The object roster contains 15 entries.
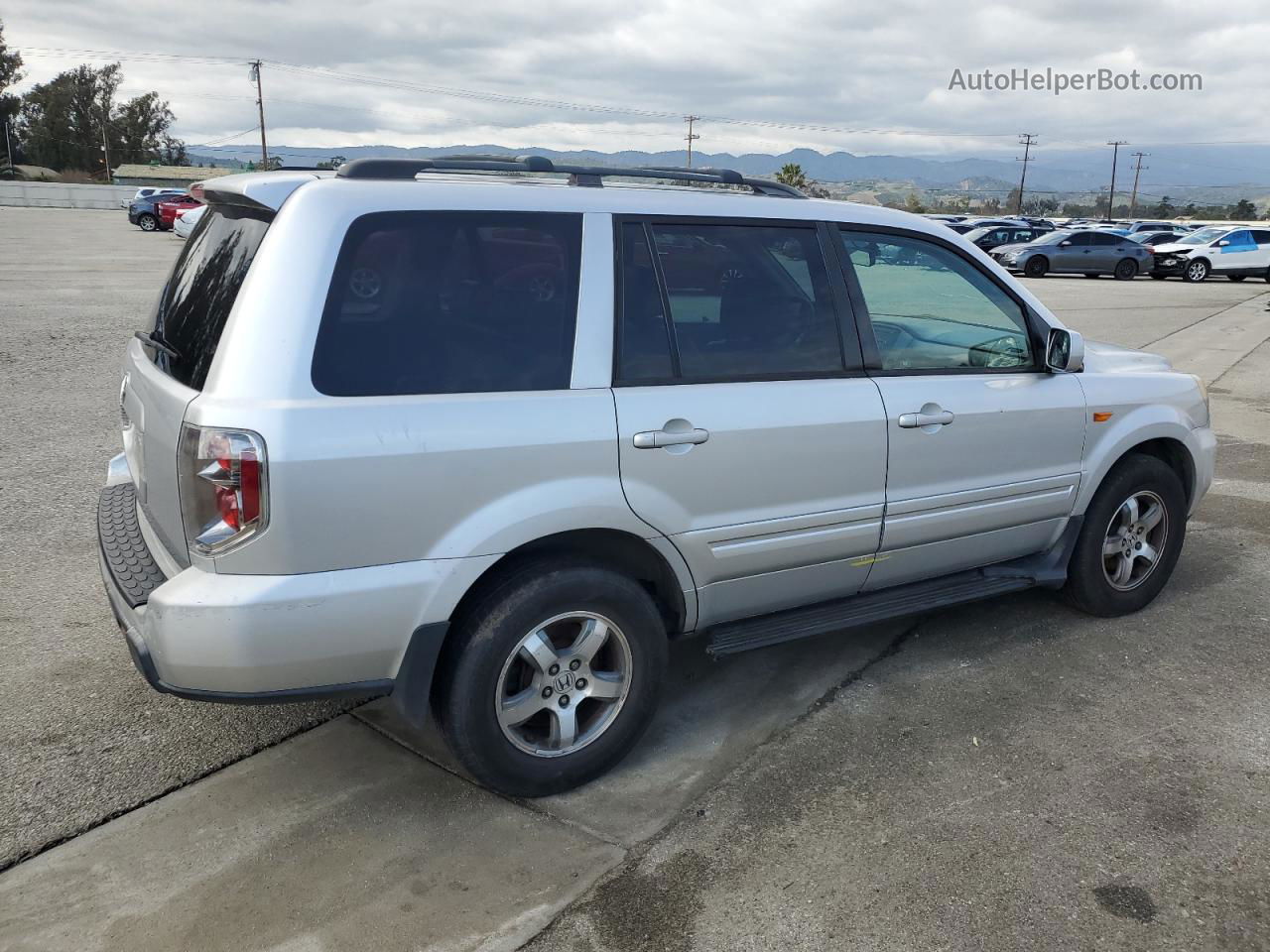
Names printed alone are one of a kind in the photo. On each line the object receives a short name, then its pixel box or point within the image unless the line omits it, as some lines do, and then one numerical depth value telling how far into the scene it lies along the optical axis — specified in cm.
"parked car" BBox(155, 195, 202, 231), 3619
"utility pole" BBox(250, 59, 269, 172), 7212
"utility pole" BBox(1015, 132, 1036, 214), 9725
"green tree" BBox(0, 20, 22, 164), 8181
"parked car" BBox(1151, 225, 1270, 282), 3012
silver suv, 272
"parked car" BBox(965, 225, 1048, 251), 3441
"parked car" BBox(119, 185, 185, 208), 4012
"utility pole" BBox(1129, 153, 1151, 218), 10934
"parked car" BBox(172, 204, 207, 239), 2472
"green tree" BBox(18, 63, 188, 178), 8812
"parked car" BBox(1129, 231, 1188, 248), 3441
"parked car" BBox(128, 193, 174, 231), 3781
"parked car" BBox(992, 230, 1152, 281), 3066
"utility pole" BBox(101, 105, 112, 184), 8819
